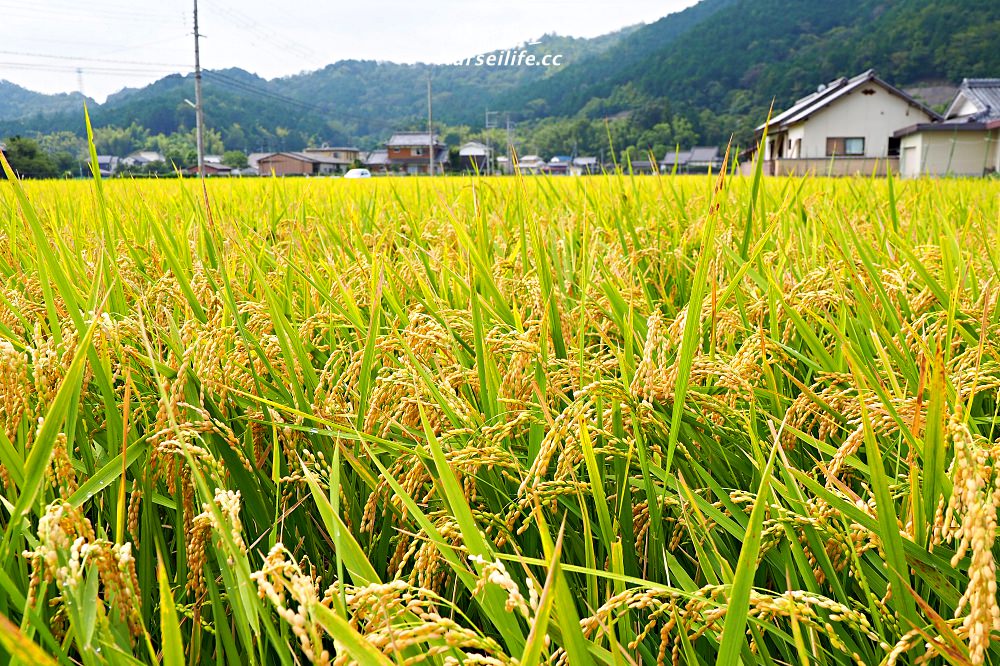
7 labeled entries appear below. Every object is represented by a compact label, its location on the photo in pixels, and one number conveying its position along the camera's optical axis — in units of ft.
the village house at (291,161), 224.00
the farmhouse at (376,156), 280.51
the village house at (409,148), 271.69
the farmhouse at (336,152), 294.25
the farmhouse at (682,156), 261.85
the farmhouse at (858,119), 123.44
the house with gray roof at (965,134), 79.30
